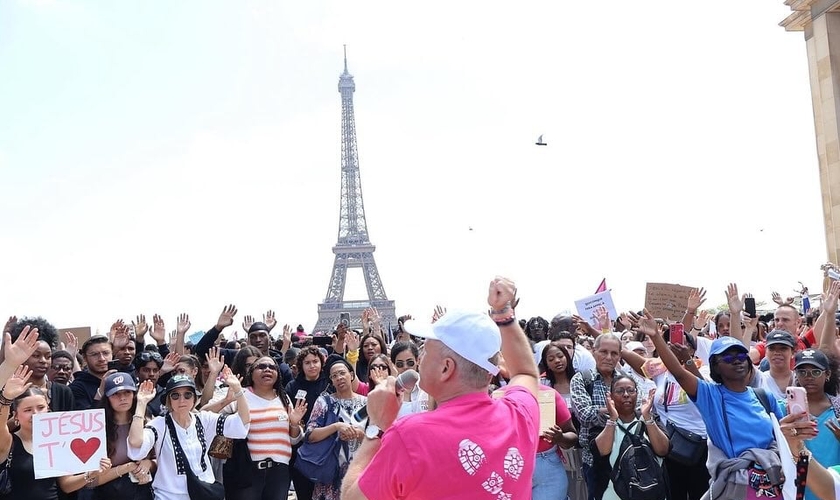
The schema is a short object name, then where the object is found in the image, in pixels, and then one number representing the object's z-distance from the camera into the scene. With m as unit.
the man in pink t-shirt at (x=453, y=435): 2.71
